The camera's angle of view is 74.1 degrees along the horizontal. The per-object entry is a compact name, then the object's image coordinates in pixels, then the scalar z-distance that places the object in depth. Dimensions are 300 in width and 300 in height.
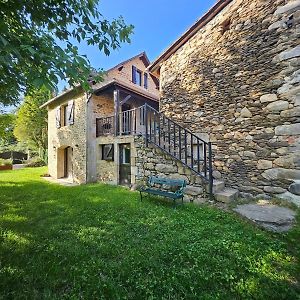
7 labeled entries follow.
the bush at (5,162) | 17.27
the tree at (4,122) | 8.31
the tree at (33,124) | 20.38
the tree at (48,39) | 2.10
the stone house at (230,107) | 4.86
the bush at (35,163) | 19.88
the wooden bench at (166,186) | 4.81
